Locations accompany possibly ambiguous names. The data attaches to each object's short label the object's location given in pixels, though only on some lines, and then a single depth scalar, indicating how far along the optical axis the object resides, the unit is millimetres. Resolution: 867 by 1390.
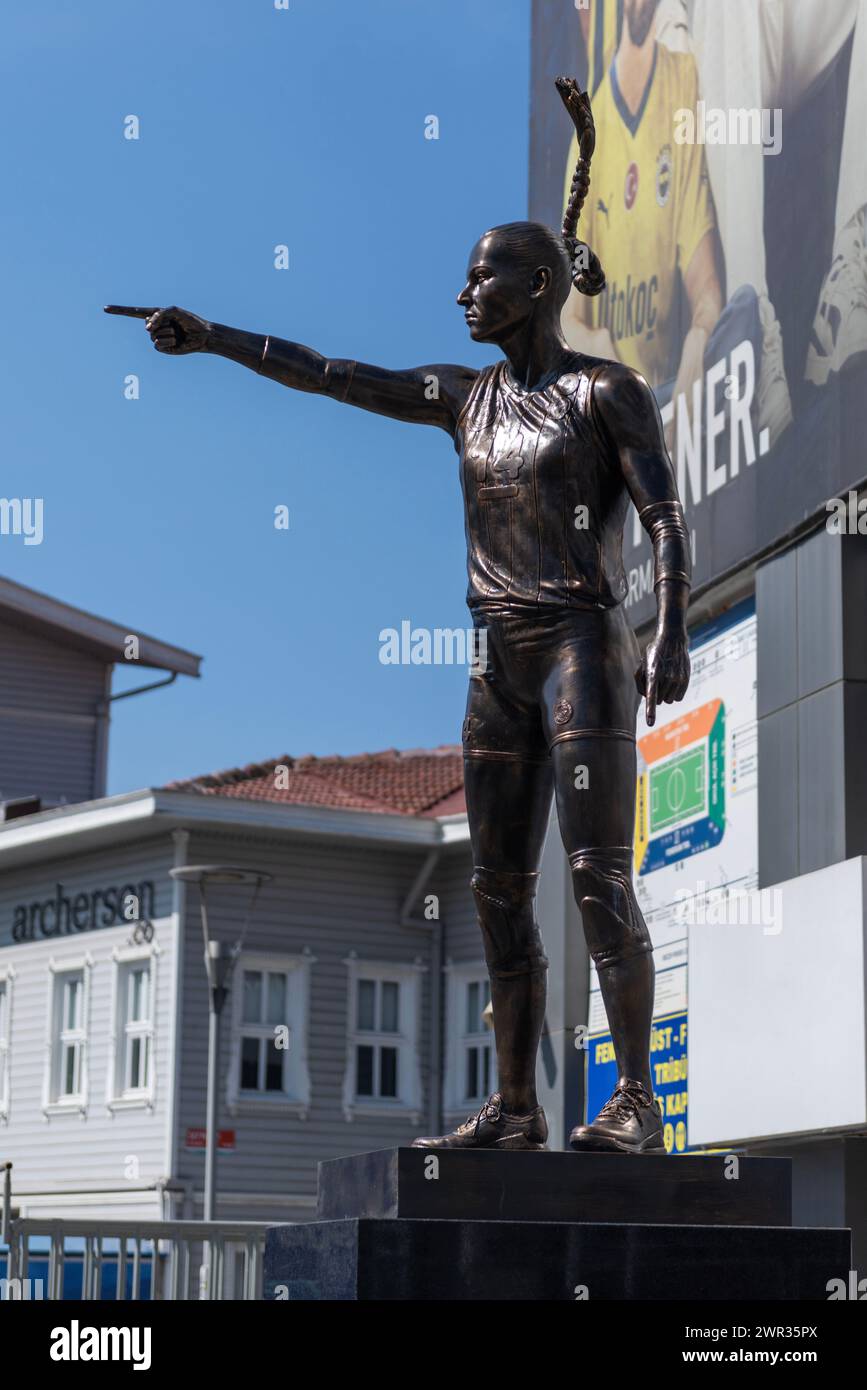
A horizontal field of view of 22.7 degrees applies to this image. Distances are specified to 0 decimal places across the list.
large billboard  12578
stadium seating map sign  14359
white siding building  27016
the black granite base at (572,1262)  5262
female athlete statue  5797
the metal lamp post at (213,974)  20203
